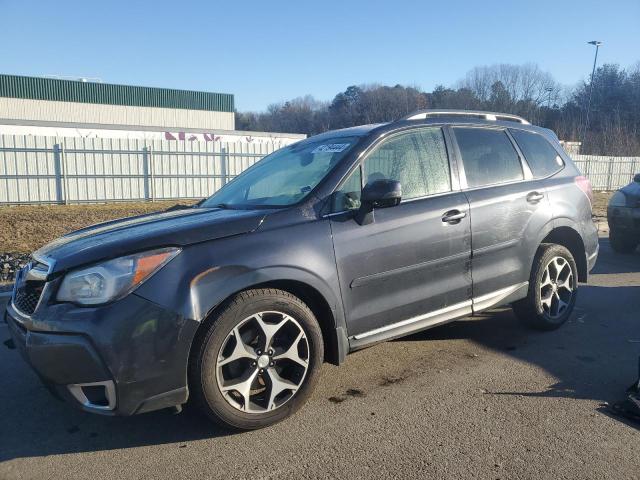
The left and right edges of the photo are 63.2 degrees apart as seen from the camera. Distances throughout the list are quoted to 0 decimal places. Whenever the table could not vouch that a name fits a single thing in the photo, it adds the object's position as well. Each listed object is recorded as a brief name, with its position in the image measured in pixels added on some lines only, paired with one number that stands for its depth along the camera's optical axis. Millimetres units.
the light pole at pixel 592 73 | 33656
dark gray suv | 2697
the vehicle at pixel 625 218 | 8289
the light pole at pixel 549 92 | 58097
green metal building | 34438
